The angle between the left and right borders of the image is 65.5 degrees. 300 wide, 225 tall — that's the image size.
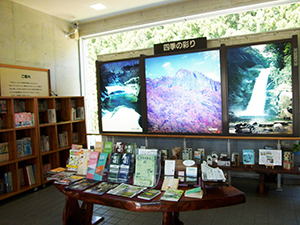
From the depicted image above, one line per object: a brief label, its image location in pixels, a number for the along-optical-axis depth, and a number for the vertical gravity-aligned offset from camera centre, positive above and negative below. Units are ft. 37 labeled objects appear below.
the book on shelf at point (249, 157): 13.84 -3.16
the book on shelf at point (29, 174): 15.37 -4.16
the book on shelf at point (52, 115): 17.12 -0.29
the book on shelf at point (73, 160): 10.48 -2.26
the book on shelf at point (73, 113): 18.71 -0.22
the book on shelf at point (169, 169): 8.43 -2.25
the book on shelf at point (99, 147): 9.98 -1.61
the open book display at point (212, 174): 7.41 -2.24
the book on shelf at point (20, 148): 14.99 -2.33
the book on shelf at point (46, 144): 16.81 -2.36
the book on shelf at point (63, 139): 18.07 -2.24
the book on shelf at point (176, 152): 16.36 -3.19
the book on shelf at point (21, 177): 15.23 -4.24
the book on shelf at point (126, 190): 7.56 -2.76
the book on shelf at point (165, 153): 16.17 -3.25
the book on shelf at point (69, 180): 8.97 -2.72
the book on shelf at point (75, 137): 19.72 -2.29
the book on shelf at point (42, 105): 16.98 +0.47
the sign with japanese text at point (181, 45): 16.17 +4.38
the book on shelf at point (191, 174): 8.04 -2.37
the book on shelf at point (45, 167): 16.79 -4.10
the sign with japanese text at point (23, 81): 15.90 +2.29
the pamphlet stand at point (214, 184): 7.31 -2.47
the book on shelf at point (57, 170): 10.41 -2.70
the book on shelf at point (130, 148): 9.54 -1.63
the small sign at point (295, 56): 13.87 +2.74
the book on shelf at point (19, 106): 15.40 +0.42
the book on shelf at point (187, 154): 15.96 -3.26
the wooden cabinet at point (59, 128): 17.08 -1.36
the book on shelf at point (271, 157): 13.44 -3.12
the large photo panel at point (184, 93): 15.84 +0.98
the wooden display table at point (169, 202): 6.86 -2.87
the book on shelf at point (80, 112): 19.76 -0.17
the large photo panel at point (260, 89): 14.17 +0.93
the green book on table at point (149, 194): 7.21 -2.75
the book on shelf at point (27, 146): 15.42 -2.24
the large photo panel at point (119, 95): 18.35 +1.08
